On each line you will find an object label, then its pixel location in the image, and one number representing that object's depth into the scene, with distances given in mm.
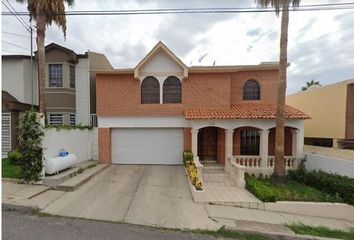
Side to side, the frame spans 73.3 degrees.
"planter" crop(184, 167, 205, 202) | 8336
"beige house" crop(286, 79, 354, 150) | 15555
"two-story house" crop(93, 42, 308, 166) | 14016
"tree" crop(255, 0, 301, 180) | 10462
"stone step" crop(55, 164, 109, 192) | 8945
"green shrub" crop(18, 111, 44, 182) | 9133
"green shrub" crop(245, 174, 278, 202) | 8430
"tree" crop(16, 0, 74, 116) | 11859
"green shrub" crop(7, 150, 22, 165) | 10906
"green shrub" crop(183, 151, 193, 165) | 12211
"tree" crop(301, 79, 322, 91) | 46812
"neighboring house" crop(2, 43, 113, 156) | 15648
